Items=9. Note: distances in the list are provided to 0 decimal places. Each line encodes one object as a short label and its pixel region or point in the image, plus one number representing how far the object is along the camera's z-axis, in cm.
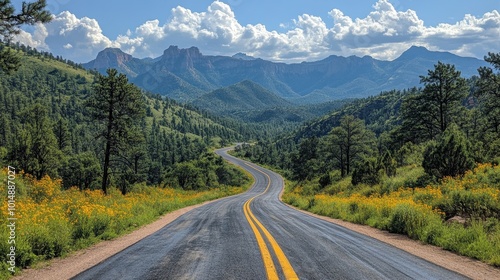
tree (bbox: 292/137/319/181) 7464
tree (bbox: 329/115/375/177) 5012
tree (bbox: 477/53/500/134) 2995
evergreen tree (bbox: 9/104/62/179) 4150
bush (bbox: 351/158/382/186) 2847
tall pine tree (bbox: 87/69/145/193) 2742
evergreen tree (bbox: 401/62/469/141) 3675
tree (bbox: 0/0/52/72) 1353
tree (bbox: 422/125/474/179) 1778
